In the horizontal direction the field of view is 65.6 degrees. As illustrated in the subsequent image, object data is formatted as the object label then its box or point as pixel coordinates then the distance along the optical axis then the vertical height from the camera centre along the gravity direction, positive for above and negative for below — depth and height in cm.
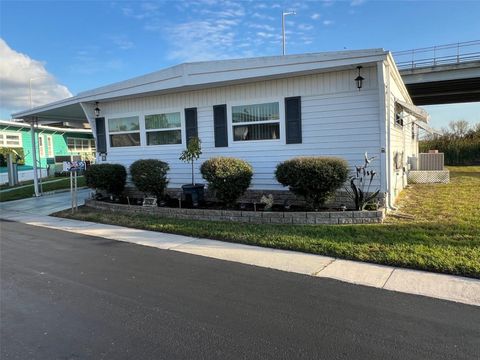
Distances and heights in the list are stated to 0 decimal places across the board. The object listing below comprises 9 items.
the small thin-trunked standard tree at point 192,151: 916 +23
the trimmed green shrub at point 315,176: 707 -39
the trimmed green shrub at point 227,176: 793 -38
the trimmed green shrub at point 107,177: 1010 -39
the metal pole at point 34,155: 1353 +35
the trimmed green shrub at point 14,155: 2016 +63
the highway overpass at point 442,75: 2660 +559
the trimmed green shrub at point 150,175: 913 -35
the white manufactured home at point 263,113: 781 +113
